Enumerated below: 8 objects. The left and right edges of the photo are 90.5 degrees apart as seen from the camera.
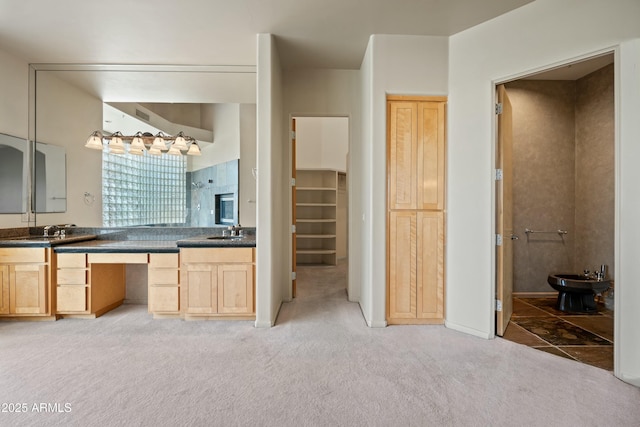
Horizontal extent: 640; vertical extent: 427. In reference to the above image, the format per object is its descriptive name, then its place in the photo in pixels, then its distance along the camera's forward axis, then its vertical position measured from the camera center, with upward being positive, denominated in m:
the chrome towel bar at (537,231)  4.16 -0.23
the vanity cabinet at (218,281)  3.19 -0.69
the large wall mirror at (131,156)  3.74 +0.73
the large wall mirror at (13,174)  3.41 +0.42
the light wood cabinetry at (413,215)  3.20 -0.02
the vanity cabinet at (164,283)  3.24 -0.73
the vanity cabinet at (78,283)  3.23 -0.73
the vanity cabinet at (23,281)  3.17 -0.70
